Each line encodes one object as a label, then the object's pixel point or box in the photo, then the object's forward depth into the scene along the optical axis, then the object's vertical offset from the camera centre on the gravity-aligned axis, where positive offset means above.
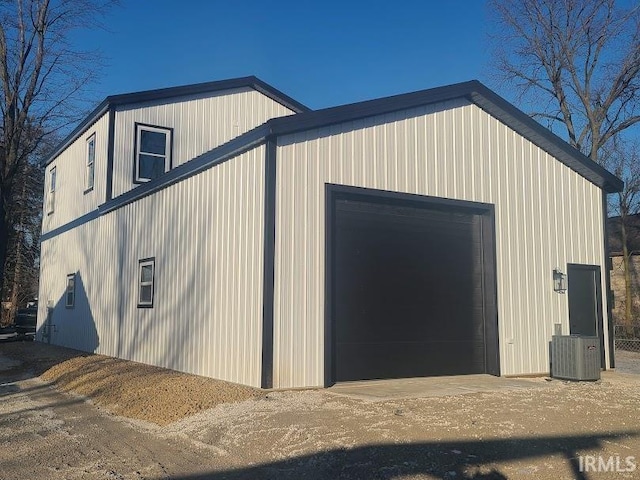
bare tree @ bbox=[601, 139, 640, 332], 25.12 +3.97
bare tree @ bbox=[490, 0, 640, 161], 25.69 +10.00
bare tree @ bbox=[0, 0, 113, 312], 21.84 +7.70
